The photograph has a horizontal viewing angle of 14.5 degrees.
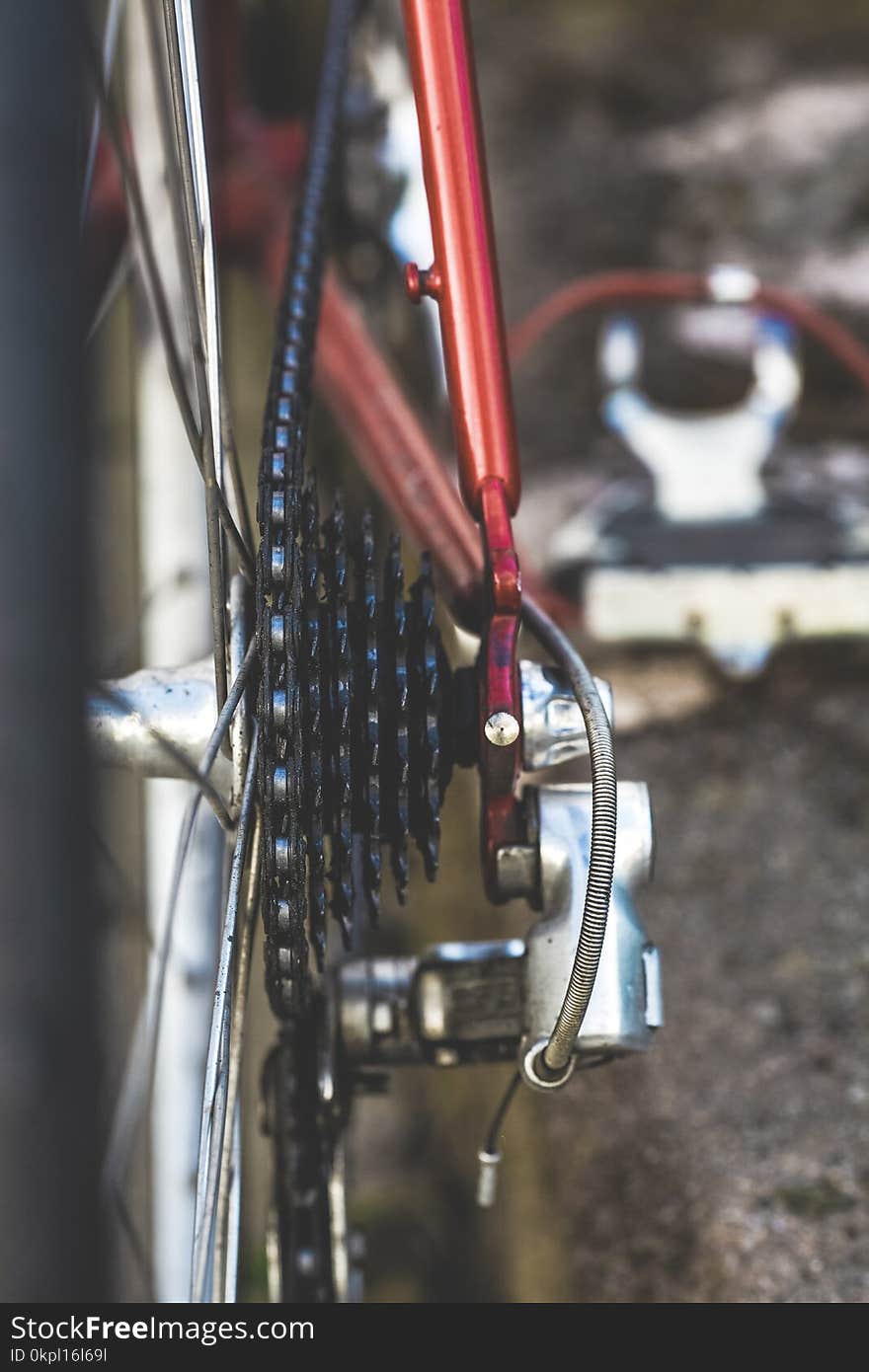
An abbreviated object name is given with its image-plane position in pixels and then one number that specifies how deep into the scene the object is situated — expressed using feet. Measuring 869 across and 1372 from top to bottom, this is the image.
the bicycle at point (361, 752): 1.85
